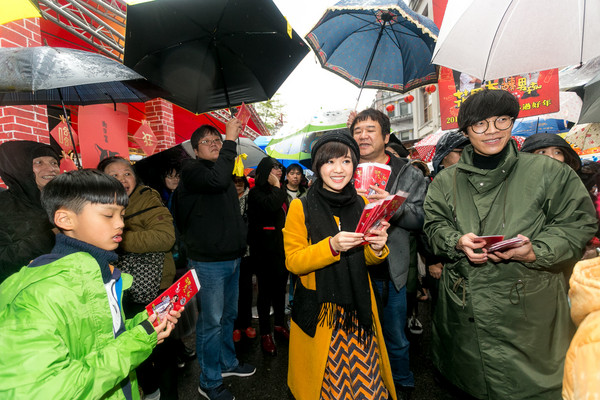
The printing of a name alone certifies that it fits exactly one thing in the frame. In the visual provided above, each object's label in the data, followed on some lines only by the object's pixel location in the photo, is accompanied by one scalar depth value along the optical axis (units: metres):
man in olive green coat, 1.62
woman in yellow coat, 1.77
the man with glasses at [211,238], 2.56
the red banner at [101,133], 2.38
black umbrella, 2.43
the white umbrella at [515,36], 2.32
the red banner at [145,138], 3.57
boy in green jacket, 0.97
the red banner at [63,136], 2.83
